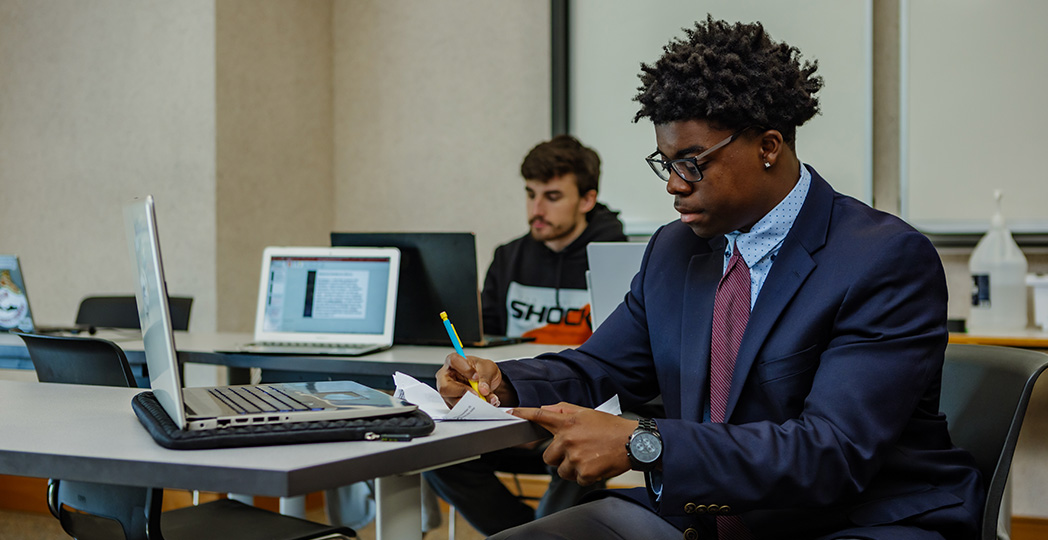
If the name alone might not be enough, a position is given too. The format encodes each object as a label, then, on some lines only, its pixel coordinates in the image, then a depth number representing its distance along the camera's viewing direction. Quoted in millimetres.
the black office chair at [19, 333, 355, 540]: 1307
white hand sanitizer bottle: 2912
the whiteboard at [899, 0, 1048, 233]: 3002
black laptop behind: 2445
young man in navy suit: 1118
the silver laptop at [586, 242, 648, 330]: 2117
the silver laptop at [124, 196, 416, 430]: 958
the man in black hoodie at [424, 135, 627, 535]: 2889
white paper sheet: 1168
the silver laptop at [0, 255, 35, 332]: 2828
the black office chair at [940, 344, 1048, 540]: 1292
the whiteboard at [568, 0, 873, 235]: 3232
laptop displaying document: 2502
